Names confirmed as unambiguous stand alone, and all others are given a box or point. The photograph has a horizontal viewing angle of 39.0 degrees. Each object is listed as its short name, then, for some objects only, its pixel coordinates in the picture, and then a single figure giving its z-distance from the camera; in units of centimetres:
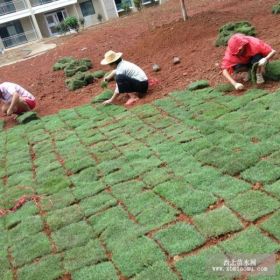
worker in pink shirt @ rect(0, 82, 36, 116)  845
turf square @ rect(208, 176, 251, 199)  415
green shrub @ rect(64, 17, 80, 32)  2686
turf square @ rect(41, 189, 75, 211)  488
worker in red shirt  627
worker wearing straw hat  764
